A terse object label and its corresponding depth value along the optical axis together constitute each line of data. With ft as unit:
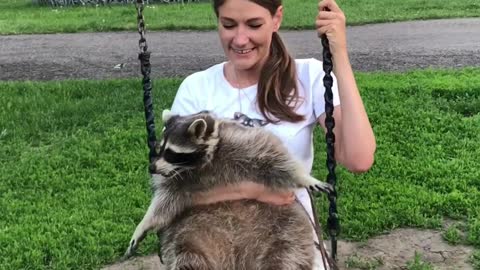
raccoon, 9.21
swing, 9.44
